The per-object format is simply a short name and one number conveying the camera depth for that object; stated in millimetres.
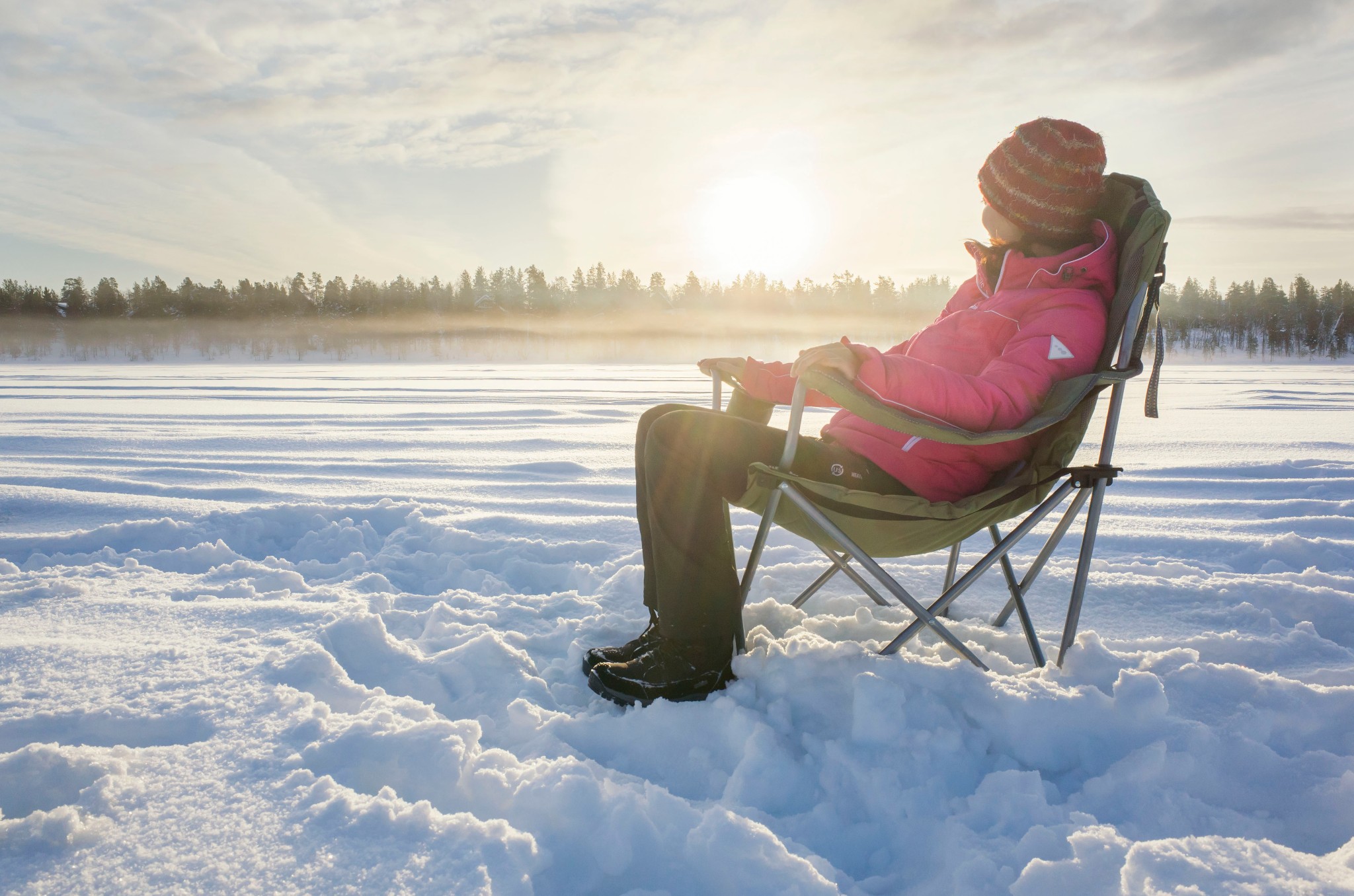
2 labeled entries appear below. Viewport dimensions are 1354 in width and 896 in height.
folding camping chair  1603
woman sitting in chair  1671
